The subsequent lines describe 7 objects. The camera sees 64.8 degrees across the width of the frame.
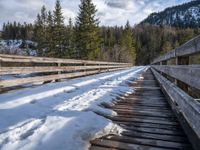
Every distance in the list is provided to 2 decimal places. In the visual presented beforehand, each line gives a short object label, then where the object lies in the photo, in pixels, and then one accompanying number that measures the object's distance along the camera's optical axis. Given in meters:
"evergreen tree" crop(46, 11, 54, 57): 23.39
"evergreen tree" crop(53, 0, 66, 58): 23.14
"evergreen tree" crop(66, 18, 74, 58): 22.00
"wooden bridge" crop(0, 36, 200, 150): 1.60
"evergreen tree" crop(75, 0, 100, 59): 18.83
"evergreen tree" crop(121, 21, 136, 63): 35.39
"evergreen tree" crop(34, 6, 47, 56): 25.32
